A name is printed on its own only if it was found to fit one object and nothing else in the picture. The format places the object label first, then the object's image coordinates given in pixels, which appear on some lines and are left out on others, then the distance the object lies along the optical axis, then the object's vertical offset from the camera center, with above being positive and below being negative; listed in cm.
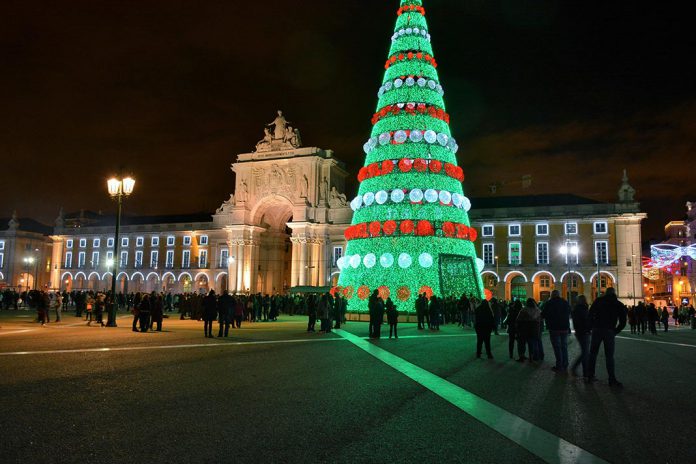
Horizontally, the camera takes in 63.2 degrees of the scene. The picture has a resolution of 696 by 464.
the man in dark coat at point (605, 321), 1038 -51
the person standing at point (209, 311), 1883 -70
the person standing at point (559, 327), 1195 -72
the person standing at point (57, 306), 2615 -83
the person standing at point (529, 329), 1349 -87
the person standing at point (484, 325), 1387 -80
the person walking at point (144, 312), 2064 -83
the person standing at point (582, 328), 1119 -71
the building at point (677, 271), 5761 +282
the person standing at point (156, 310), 2130 -79
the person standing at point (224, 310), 1872 -67
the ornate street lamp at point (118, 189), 2231 +394
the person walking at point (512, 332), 1428 -100
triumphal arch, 6241 +920
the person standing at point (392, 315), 1906 -79
